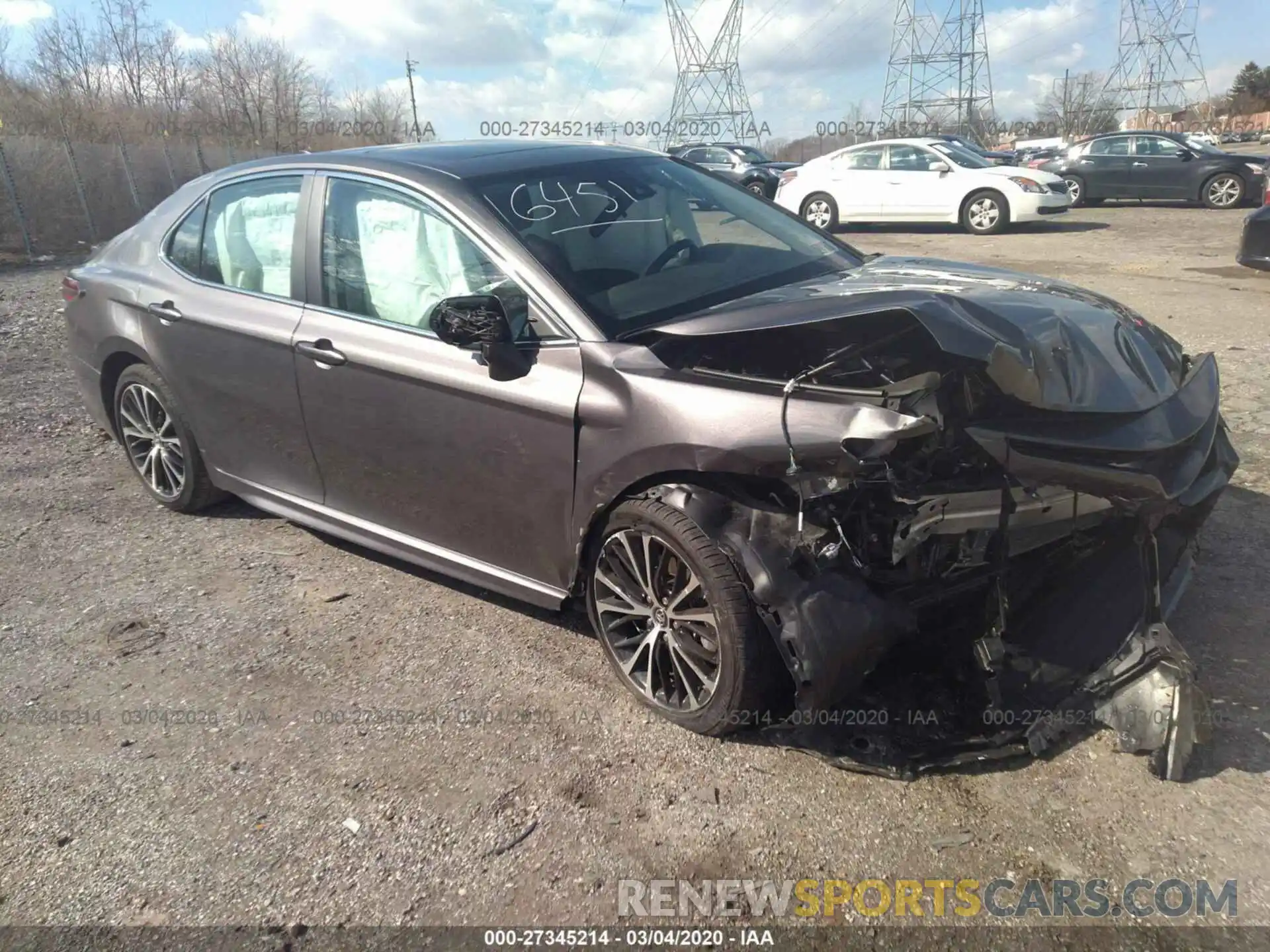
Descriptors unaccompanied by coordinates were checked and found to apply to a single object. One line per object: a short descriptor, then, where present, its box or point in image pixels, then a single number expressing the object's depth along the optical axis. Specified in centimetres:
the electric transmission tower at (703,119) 5453
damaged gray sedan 255
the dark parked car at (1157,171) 1752
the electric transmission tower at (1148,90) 6825
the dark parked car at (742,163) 2075
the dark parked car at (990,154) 2274
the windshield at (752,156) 2369
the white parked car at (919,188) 1552
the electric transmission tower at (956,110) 5297
